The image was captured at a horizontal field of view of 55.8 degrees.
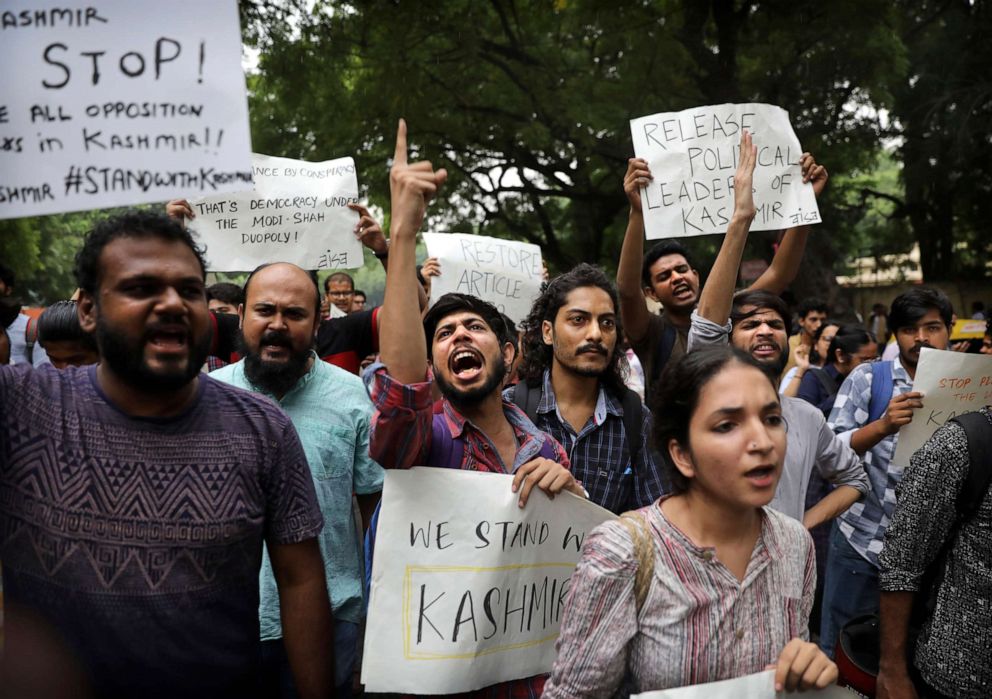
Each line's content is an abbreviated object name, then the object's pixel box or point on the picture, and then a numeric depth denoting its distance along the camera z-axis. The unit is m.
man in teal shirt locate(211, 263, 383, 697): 3.01
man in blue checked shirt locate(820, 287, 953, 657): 4.36
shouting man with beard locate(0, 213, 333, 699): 1.94
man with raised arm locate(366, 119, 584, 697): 2.46
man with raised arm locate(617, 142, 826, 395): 4.22
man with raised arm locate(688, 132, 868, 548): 3.32
